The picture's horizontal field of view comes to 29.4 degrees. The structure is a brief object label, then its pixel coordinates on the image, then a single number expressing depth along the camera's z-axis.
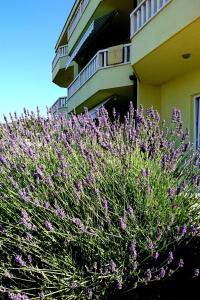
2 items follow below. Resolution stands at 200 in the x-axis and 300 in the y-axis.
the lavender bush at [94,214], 2.95
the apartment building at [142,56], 8.63
